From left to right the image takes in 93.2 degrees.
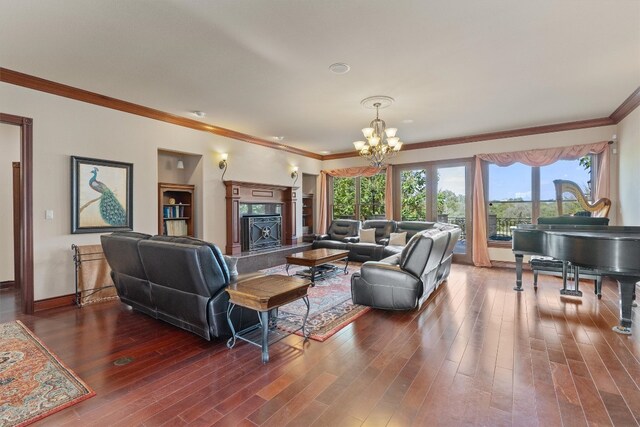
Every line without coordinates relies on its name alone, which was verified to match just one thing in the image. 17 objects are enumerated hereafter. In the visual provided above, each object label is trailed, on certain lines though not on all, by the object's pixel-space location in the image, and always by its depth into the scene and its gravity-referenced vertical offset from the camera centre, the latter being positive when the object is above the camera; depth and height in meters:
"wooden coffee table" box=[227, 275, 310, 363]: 2.48 -0.73
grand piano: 2.75 -0.42
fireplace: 6.18 +0.09
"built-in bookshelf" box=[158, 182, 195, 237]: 5.48 +0.10
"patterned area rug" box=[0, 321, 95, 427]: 1.88 -1.22
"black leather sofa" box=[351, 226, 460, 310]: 3.55 -0.79
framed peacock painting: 4.13 +0.26
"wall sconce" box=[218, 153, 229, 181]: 6.11 +1.04
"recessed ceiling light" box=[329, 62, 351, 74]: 3.38 +1.65
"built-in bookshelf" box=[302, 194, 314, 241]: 8.97 -0.05
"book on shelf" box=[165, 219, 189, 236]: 5.69 -0.28
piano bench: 4.18 -0.86
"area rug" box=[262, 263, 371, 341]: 3.17 -1.19
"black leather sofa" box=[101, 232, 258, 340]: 2.66 -0.65
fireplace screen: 6.57 -0.43
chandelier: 4.50 +1.13
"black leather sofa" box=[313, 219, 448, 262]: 6.66 -0.61
